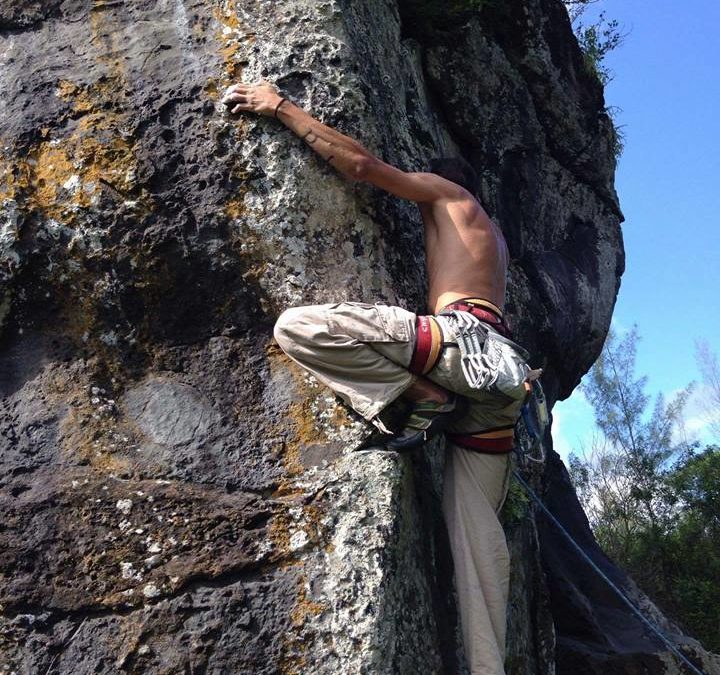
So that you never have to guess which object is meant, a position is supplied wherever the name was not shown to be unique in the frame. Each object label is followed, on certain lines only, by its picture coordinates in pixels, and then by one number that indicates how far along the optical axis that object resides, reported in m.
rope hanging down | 5.90
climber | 4.64
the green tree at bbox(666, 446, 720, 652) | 14.62
